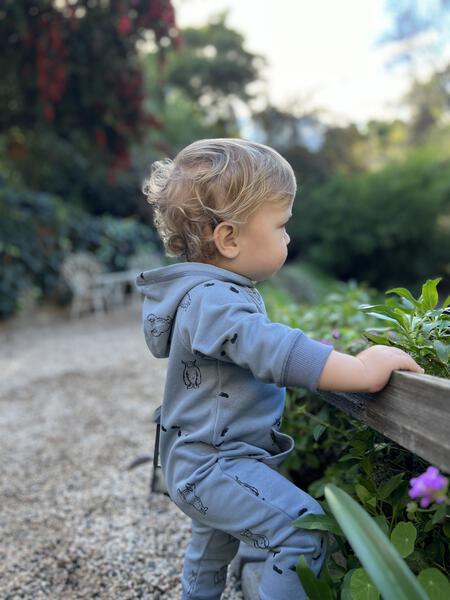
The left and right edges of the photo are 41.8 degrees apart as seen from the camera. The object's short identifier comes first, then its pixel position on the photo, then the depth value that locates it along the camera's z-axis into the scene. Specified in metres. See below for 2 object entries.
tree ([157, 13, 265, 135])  23.72
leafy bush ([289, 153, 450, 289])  14.00
